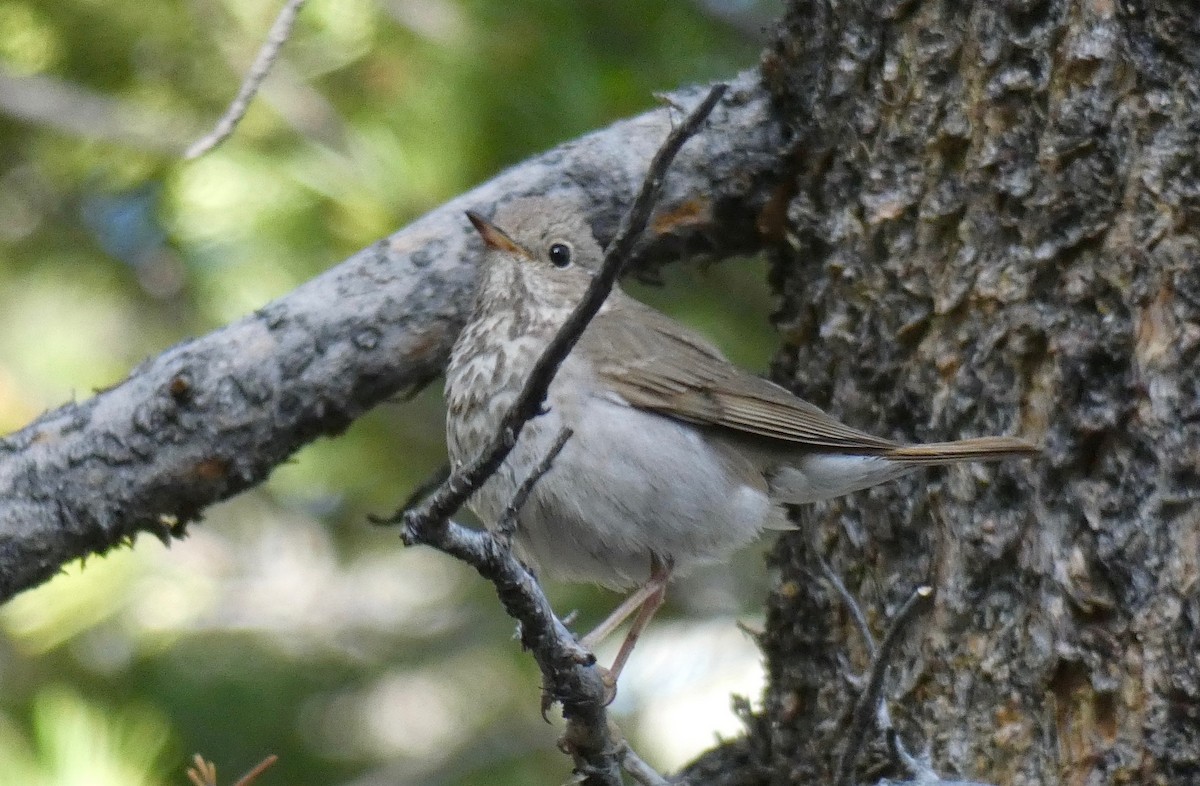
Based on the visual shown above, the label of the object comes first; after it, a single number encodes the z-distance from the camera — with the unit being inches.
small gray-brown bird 263.9
